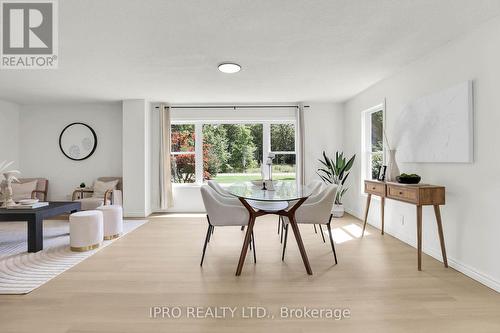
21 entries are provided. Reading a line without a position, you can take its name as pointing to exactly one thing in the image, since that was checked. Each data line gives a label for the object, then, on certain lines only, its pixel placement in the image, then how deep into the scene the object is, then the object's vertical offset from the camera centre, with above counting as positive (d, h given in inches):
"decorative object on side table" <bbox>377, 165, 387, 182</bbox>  148.6 -4.9
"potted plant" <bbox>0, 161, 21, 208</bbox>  144.3 -12.7
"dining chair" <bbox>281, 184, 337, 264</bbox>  114.9 -19.5
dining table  103.8 -13.2
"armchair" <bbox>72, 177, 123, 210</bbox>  189.2 -23.8
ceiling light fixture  135.6 +48.5
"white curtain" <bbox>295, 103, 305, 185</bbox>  227.6 +15.9
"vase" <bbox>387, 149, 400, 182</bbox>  135.7 -2.3
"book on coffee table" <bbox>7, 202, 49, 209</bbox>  140.3 -21.0
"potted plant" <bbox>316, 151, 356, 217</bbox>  208.1 -7.5
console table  107.4 -13.7
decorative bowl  120.0 -6.6
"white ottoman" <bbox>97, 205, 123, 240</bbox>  153.0 -31.7
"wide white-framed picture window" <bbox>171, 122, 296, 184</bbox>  237.6 +14.2
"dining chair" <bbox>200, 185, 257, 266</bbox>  113.1 -20.0
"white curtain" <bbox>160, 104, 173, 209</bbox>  225.6 +2.1
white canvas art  102.7 +15.5
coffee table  128.6 -25.1
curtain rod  230.2 +48.1
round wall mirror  235.0 +20.2
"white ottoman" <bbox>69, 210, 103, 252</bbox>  132.5 -32.2
